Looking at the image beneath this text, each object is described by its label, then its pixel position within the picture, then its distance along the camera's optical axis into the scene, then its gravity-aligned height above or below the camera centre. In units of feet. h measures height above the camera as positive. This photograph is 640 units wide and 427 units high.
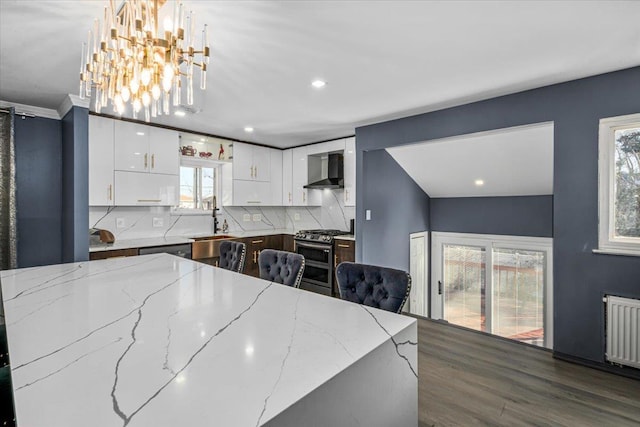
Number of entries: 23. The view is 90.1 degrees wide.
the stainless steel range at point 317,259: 14.66 -2.22
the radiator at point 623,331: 7.83 -2.96
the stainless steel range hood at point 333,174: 15.43 +1.85
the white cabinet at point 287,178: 17.67 +1.86
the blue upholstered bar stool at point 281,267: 7.13 -1.31
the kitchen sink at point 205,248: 13.65 -1.64
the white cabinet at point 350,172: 14.87 +1.86
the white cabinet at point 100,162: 11.65 +1.81
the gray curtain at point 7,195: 10.23 +0.49
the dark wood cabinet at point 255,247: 15.67 -1.85
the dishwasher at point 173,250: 12.16 -1.53
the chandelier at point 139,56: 4.60 +2.43
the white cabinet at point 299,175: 17.07 +1.99
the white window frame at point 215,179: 15.31 +1.68
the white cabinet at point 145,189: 12.37 +0.90
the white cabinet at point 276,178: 18.02 +1.86
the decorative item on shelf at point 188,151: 14.88 +2.84
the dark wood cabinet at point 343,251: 14.03 -1.76
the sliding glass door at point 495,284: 14.30 -3.52
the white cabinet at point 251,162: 16.38 +2.60
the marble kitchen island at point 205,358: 2.33 -1.42
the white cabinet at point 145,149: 12.35 +2.53
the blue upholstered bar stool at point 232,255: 8.77 -1.28
